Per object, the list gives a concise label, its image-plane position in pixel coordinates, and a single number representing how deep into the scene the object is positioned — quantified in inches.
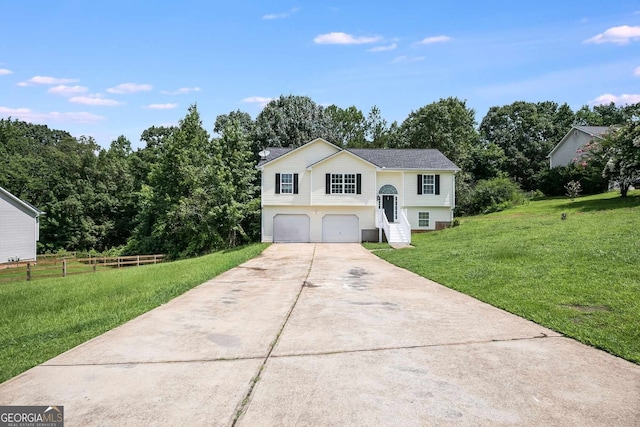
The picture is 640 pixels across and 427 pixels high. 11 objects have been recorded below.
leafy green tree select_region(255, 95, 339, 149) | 1547.7
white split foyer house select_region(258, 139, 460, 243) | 977.5
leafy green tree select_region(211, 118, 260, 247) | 985.5
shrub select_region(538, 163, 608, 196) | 1144.2
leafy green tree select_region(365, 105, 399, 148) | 1884.8
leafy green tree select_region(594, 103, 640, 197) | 805.3
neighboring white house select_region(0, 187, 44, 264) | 1083.3
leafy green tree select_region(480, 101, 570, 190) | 1792.6
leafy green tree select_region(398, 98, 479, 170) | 1530.5
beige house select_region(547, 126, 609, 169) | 1325.0
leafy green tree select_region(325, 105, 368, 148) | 1900.8
